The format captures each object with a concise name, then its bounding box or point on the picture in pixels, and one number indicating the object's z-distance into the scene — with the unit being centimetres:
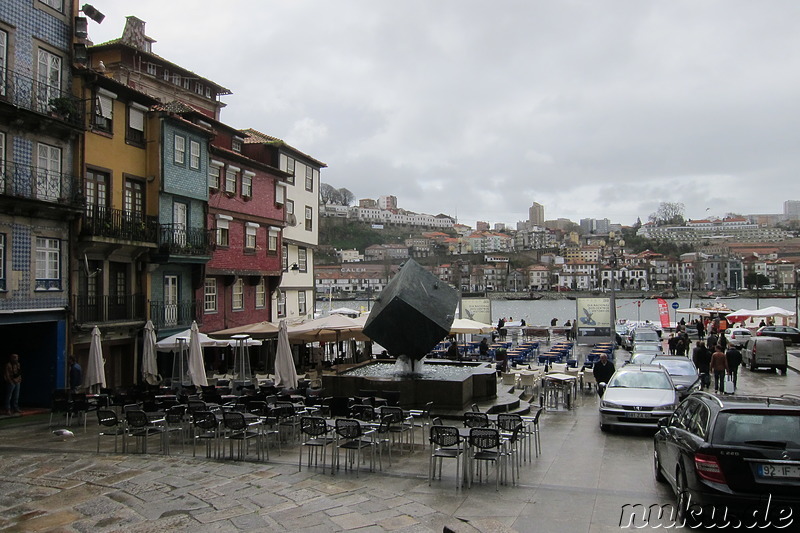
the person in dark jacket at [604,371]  1977
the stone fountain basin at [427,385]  1576
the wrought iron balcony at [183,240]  2512
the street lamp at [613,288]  3108
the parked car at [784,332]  3831
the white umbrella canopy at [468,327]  2731
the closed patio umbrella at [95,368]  1781
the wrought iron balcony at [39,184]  1867
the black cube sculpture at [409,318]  1742
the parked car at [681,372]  1889
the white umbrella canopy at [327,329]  2330
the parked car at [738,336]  3616
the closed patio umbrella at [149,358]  2003
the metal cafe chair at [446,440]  993
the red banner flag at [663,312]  4769
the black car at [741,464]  701
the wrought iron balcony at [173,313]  2528
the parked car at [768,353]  2773
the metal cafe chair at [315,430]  1106
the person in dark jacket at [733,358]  2228
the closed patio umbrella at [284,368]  1898
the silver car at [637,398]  1421
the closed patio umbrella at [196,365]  1872
